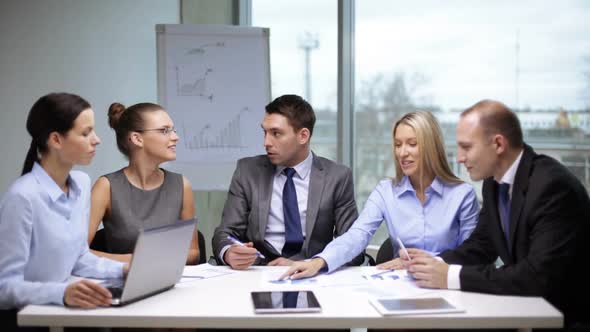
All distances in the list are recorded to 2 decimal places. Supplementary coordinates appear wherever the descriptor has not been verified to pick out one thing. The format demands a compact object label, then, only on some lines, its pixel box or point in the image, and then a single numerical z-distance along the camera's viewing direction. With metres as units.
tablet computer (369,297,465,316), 2.09
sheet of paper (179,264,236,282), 2.62
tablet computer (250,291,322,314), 2.09
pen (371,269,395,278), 2.66
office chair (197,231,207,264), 3.38
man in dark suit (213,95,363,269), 3.42
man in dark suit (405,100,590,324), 2.33
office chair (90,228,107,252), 3.25
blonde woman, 3.10
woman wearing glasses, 3.21
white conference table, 2.05
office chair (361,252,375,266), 3.30
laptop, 2.12
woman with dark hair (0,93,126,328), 2.19
